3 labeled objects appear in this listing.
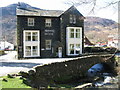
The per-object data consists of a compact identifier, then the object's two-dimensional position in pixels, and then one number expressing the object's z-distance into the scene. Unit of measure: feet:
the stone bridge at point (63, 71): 37.62
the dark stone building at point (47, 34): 87.51
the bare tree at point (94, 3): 26.25
